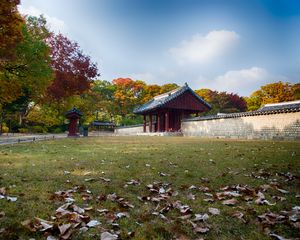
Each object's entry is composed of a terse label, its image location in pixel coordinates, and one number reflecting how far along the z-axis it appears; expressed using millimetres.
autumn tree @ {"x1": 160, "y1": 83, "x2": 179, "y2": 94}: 50325
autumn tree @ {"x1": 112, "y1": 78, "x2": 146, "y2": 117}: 48500
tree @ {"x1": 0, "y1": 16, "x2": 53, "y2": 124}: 15195
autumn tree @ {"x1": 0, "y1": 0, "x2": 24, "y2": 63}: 12555
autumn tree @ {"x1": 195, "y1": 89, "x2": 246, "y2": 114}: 47406
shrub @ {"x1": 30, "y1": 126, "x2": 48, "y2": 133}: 33344
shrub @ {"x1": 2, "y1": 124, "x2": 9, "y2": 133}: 30250
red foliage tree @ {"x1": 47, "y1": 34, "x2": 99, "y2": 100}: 25875
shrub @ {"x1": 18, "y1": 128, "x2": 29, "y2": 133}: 31955
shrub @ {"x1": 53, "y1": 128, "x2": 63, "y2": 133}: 37275
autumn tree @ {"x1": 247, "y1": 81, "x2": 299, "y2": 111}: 42625
